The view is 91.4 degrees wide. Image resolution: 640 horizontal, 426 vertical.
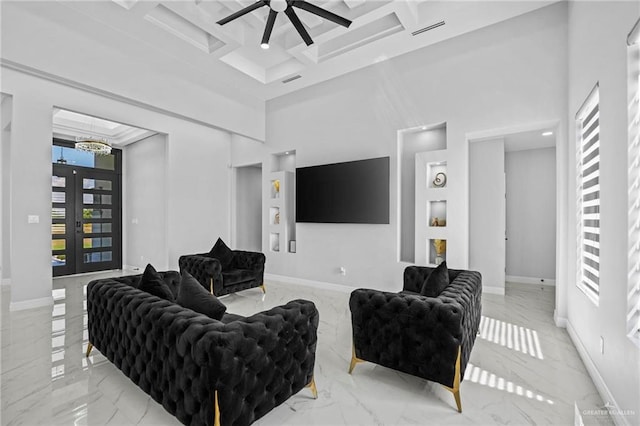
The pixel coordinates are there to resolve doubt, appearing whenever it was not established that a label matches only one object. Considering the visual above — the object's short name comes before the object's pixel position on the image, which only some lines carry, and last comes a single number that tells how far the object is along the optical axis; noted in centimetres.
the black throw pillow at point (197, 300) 193
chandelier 569
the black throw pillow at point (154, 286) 230
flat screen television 489
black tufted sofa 153
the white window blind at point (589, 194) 263
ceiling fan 296
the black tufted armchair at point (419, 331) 199
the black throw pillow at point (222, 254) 501
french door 647
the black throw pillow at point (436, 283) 244
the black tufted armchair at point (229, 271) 448
